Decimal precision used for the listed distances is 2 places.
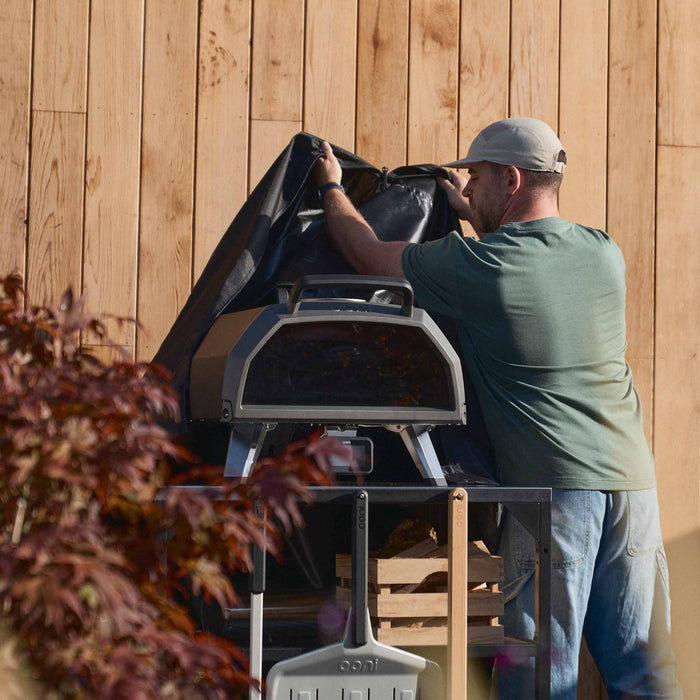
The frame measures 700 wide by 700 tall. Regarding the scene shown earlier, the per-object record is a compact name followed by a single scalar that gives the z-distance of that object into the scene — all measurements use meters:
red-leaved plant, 3.04
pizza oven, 4.93
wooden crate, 5.05
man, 5.57
